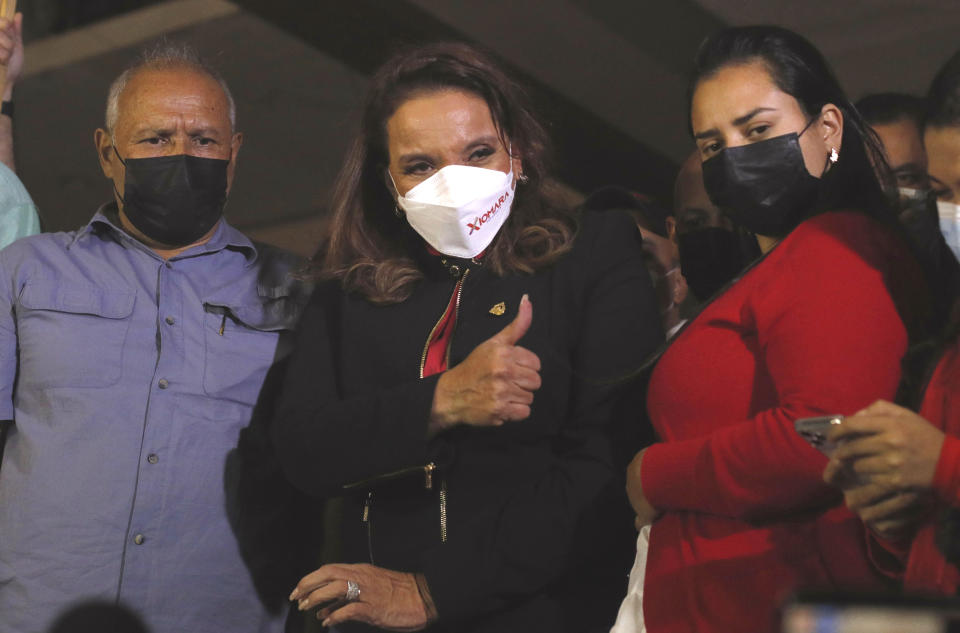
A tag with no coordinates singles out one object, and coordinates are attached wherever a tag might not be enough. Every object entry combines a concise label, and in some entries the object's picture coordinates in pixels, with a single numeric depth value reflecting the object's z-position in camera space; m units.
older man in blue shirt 2.55
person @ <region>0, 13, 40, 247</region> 3.10
